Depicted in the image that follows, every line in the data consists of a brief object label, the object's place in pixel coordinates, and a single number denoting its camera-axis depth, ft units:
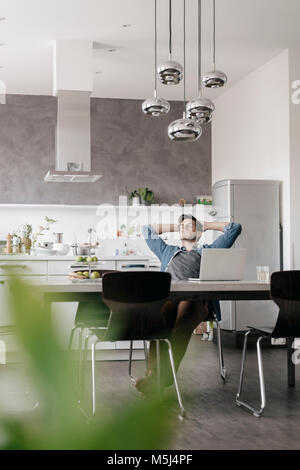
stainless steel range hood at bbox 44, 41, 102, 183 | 20.90
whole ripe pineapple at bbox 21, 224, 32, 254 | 22.16
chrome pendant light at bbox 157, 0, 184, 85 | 12.85
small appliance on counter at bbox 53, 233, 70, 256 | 22.37
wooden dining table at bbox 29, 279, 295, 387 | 11.41
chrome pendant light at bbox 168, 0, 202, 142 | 13.07
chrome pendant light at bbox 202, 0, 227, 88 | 13.39
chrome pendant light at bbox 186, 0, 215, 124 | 13.33
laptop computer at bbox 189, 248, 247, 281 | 12.63
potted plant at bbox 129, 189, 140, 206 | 26.91
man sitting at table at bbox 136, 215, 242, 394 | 13.12
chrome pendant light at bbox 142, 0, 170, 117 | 13.29
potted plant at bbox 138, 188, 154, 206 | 27.14
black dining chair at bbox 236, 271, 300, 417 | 11.52
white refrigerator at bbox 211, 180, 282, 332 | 21.33
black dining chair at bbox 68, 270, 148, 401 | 12.42
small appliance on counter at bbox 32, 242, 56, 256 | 21.09
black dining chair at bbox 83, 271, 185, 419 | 10.98
